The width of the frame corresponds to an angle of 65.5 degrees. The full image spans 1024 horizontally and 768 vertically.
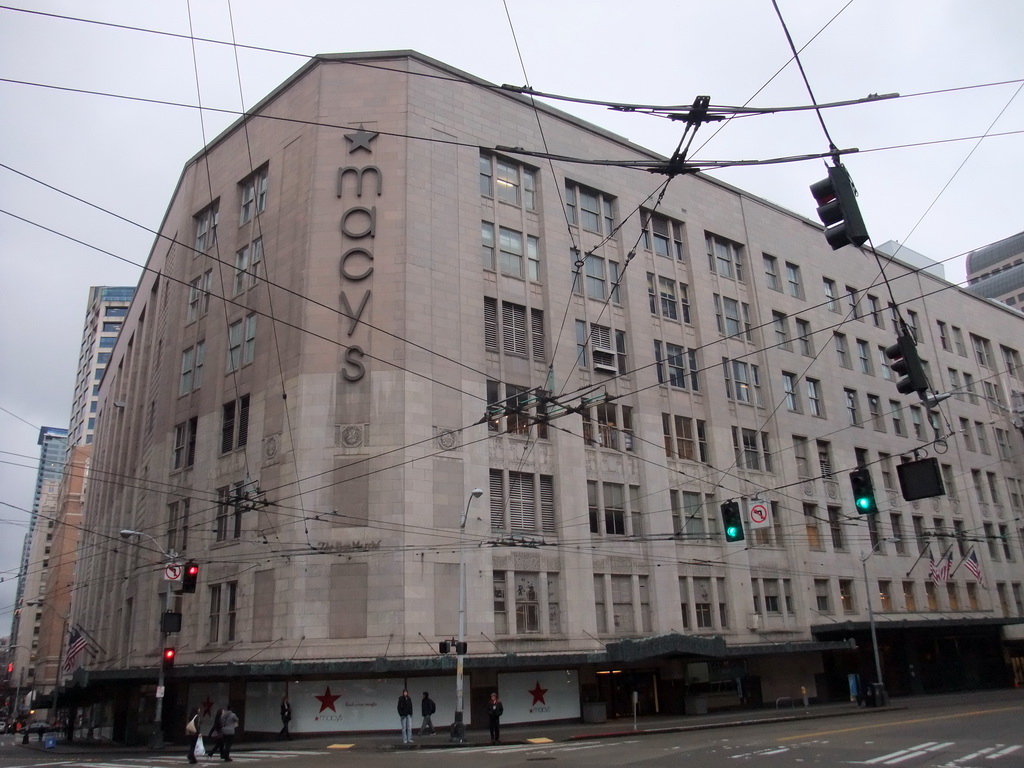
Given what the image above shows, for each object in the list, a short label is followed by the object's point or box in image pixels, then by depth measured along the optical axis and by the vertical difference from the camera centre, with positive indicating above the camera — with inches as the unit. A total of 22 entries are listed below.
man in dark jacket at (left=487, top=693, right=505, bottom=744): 1071.2 -70.7
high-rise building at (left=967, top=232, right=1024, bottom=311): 5679.1 +2658.4
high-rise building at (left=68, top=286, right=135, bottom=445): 5556.1 +2294.4
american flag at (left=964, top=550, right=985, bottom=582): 1707.7 +156.5
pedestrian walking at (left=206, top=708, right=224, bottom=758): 864.3 -58.9
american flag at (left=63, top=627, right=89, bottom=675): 1636.6 +69.3
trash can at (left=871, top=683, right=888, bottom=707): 1529.3 -87.6
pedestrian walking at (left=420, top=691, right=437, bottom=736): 1162.6 -63.5
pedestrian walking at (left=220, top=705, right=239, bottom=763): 858.1 -55.7
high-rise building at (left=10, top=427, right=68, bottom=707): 5521.7 +489.8
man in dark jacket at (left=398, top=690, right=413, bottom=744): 1091.3 -60.7
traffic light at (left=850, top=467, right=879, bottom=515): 771.4 +146.8
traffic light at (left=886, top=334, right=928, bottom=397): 617.9 +206.6
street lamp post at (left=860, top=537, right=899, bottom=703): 1505.9 -6.5
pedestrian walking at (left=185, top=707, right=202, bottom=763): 879.1 -56.6
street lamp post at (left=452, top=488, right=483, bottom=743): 1085.8 +16.9
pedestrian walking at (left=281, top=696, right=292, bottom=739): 1183.6 -59.4
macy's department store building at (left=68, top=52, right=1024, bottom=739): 1300.4 +400.0
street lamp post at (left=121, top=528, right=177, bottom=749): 1121.4 -26.7
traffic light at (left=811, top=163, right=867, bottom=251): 482.9 +257.5
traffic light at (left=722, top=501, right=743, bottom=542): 901.8 +140.5
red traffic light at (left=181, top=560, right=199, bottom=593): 1041.5 +127.4
